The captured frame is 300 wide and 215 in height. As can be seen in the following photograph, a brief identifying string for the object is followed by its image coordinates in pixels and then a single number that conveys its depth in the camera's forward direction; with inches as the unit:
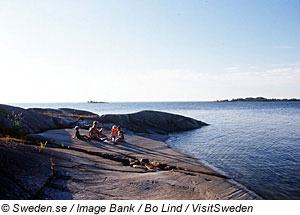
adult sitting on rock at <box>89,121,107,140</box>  633.9
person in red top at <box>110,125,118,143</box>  691.4
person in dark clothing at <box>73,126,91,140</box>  602.9
